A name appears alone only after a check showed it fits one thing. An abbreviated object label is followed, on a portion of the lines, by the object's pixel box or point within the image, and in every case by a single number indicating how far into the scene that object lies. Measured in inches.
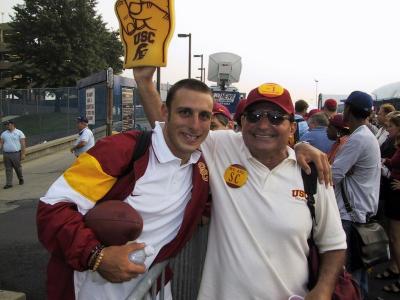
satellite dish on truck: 676.4
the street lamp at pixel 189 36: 1088.3
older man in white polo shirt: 87.6
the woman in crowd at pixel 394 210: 196.4
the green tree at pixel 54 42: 1706.4
